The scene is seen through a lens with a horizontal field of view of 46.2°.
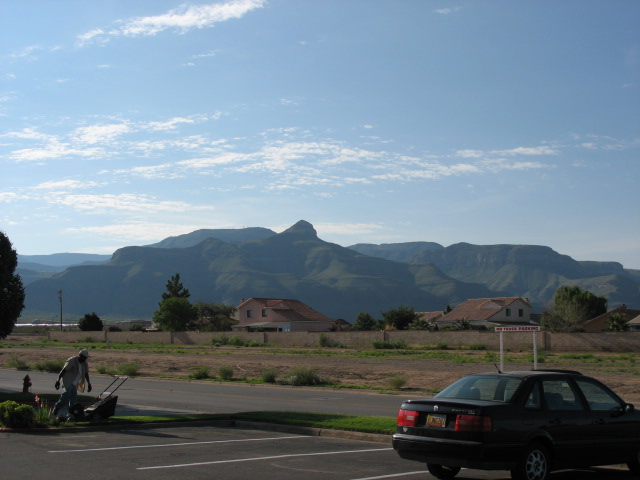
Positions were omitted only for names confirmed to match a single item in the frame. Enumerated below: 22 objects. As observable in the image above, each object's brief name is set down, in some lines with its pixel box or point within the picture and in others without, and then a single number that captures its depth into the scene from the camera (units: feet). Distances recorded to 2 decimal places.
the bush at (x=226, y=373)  108.96
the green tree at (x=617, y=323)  227.36
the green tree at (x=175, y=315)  306.96
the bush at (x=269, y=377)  104.99
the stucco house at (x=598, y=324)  265.85
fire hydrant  76.23
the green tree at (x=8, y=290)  80.94
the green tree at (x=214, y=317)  318.65
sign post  57.67
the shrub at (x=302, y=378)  99.91
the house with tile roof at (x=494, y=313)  320.91
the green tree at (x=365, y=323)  311.88
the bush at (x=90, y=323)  326.85
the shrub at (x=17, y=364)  144.33
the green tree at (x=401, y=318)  281.13
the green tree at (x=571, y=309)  253.03
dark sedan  30.09
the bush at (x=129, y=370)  121.90
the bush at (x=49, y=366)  132.57
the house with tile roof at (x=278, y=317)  325.62
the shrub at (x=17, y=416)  48.47
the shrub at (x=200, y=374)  110.32
